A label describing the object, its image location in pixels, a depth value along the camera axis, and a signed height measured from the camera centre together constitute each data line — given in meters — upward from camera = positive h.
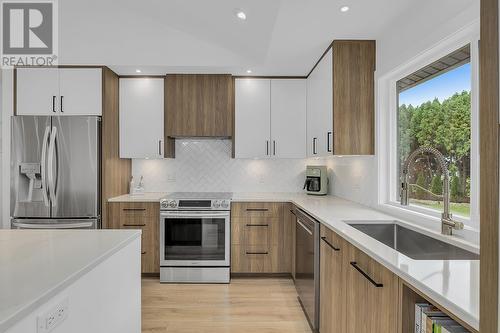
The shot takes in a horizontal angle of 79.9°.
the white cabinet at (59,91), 3.26 +0.82
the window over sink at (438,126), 1.75 +0.28
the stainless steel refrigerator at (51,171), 3.15 -0.06
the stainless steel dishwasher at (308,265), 2.27 -0.85
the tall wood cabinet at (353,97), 2.62 +0.61
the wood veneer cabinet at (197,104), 3.64 +0.76
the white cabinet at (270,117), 3.71 +0.61
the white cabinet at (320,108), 2.76 +0.60
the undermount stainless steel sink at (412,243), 1.52 -0.46
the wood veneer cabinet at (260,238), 3.45 -0.83
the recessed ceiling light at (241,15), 2.54 +1.31
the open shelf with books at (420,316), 0.92 -0.50
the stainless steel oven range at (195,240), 3.34 -0.84
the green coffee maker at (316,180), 3.67 -0.17
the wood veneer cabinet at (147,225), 3.38 -0.67
